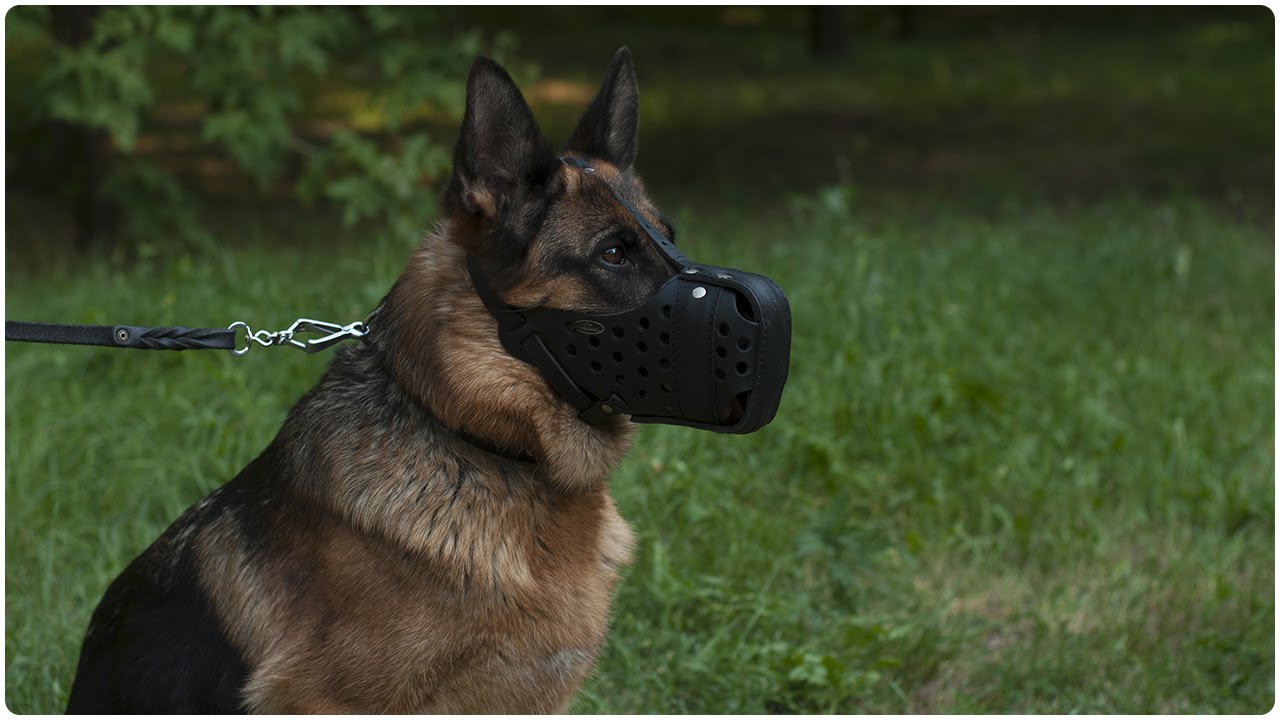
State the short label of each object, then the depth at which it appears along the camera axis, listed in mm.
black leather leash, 3139
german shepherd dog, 2805
